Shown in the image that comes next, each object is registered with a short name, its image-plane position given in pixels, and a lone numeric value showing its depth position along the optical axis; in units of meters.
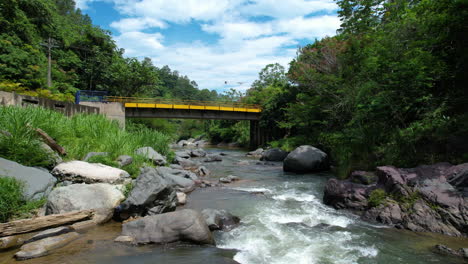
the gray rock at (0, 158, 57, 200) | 6.52
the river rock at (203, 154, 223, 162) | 22.16
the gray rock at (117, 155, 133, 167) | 10.04
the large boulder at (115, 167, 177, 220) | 6.95
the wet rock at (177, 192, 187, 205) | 8.84
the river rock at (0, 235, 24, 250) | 5.12
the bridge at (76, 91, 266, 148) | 26.38
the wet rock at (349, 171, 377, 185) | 9.22
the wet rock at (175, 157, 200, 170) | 17.35
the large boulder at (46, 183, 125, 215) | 6.39
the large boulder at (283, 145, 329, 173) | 15.81
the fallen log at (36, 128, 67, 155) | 8.72
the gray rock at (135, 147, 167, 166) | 12.46
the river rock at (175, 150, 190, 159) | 22.76
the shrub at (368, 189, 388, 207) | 7.84
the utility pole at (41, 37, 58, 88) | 29.62
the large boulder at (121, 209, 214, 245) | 5.75
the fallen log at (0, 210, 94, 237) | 5.28
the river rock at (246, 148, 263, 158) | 28.90
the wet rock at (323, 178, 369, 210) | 8.34
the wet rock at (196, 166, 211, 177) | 15.16
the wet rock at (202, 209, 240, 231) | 6.76
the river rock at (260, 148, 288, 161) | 22.42
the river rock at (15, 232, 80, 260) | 4.79
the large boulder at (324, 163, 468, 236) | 6.59
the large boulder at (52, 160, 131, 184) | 7.86
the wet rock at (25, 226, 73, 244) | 5.37
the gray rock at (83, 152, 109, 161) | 9.62
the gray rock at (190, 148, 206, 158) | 25.58
